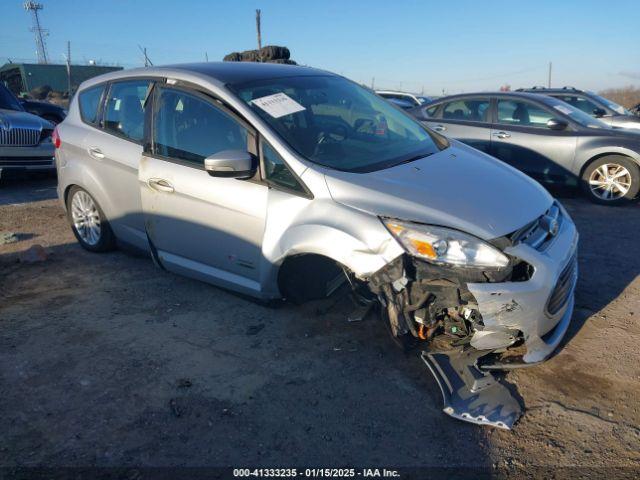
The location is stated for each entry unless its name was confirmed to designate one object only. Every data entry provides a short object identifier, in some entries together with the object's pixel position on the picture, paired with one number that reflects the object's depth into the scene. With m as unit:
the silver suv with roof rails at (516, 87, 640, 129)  10.61
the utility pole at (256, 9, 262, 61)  18.57
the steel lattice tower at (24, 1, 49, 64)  68.94
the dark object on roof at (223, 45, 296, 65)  16.09
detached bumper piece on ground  2.62
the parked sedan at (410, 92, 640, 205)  6.84
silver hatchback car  2.76
